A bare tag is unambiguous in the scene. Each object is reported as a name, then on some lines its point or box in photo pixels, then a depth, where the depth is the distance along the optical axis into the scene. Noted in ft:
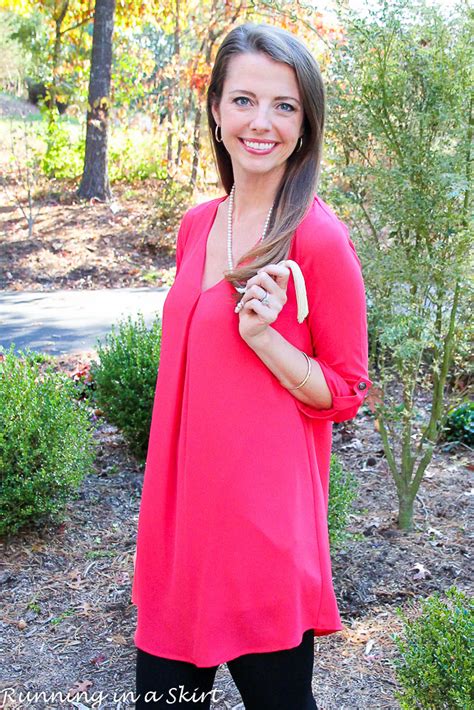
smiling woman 5.38
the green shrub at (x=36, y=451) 11.67
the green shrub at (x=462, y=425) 16.56
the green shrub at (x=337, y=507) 10.37
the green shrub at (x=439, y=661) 6.04
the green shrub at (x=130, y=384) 14.53
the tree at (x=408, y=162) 9.65
